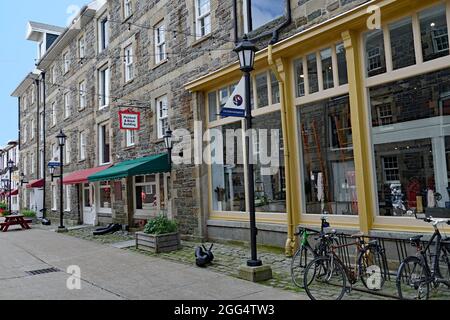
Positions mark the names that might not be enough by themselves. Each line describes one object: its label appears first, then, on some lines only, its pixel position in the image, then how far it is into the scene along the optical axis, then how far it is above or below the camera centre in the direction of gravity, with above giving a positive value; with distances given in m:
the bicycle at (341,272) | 5.57 -1.32
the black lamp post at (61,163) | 17.54 +1.53
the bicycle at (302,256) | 6.23 -1.20
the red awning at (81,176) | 17.36 +0.90
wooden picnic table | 19.79 -1.21
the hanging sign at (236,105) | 7.26 +1.53
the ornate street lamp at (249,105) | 6.81 +1.46
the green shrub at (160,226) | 10.23 -0.91
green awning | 12.35 +0.78
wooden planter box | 9.90 -1.30
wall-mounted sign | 13.64 +2.54
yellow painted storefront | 6.64 +1.79
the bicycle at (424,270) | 5.04 -1.18
